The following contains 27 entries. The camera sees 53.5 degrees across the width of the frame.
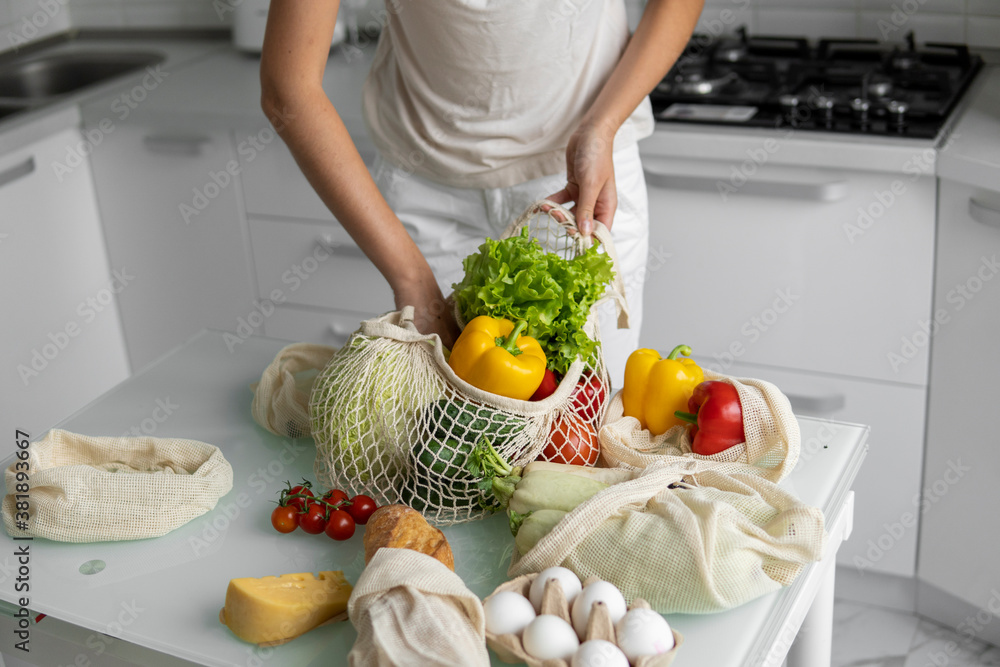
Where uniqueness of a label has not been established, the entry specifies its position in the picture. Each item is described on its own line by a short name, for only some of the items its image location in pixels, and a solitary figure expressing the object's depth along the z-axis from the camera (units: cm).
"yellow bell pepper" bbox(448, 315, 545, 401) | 86
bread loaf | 79
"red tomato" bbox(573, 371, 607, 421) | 94
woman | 105
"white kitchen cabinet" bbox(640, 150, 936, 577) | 163
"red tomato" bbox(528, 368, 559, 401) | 91
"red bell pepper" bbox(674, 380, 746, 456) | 90
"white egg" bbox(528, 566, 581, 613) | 73
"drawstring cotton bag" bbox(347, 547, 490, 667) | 67
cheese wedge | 74
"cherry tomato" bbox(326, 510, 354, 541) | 86
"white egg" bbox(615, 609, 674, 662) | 68
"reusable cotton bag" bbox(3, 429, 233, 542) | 88
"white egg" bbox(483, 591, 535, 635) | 71
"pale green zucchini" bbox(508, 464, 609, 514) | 83
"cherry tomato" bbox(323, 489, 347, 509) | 88
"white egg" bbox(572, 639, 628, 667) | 65
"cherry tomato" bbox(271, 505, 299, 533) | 88
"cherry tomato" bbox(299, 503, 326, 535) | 87
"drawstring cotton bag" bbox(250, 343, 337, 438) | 103
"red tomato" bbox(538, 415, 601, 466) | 91
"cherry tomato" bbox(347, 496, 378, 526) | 87
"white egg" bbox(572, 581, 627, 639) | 70
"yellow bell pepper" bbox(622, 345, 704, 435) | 96
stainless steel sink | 240
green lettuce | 92
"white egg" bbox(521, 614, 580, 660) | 68
